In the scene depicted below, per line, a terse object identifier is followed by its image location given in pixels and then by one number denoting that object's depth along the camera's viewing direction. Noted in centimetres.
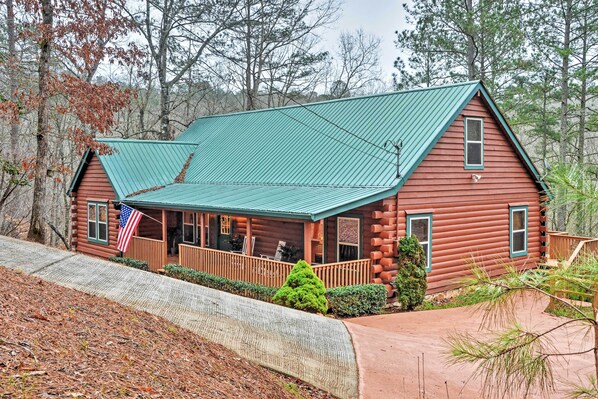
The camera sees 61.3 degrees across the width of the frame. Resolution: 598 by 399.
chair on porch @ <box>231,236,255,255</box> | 1665
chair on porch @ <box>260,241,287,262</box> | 1543
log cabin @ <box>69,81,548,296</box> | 1330
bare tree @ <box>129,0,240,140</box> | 2730
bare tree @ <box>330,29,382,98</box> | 3825
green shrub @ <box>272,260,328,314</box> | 1116
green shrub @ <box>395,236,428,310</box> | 1273
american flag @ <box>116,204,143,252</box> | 1648
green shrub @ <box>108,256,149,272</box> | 1722
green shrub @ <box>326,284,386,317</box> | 1173
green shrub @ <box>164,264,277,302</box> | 1280
